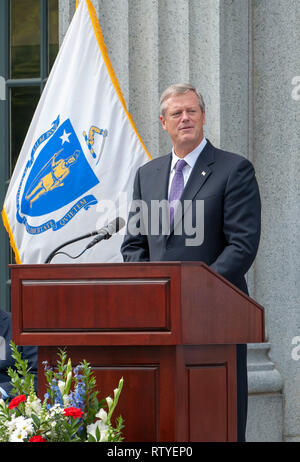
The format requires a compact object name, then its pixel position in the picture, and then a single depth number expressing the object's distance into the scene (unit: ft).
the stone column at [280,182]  38.27
